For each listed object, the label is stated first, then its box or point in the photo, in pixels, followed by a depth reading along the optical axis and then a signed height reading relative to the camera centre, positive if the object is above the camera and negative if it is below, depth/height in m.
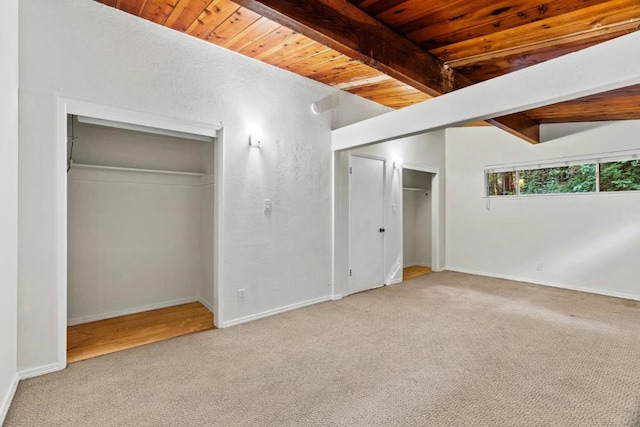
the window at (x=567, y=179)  4.53 +0.58
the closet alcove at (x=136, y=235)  3.37 -0.20
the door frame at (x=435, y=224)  6.38 -0.16
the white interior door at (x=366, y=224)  4.61 -0.11
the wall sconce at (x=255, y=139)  3.44 +0.85
